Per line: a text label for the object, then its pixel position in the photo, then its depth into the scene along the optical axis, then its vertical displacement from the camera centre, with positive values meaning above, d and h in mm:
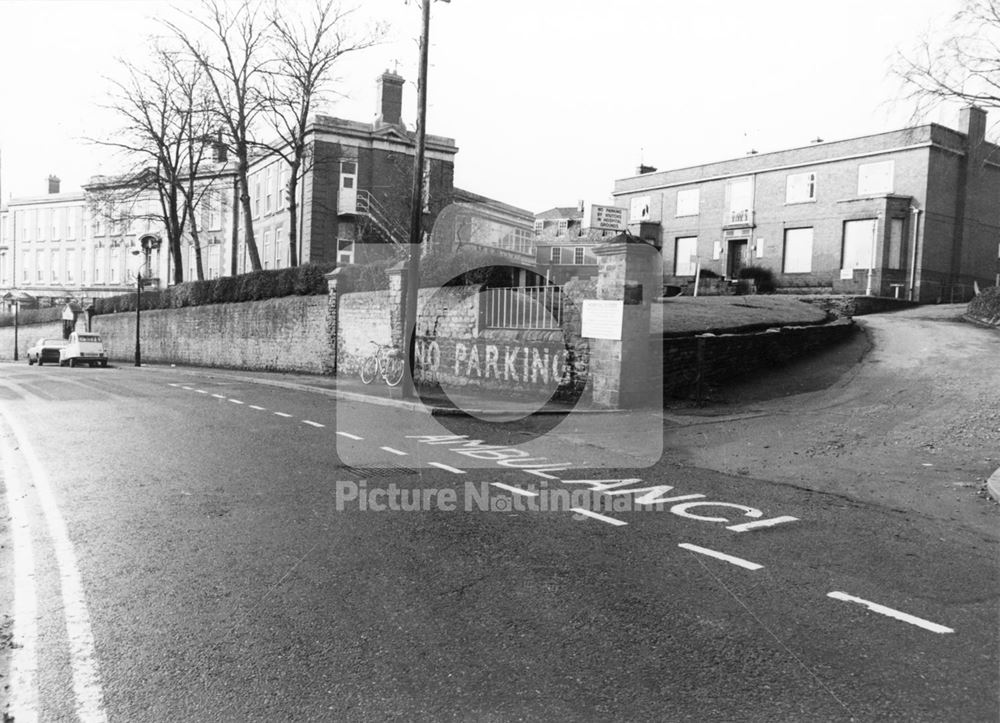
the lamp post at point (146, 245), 35281 +3430
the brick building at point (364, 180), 38531 +7236
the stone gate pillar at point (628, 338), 14273 -215
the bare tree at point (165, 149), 34938 +7897
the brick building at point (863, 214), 36781 +6399
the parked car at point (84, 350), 35062 -2042
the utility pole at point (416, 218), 15828 +2171
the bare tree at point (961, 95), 20469 +6638
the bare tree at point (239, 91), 31750 +9344
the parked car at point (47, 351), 38812 -2380
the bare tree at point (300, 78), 30594 +9639
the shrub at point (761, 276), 41906 +3119
